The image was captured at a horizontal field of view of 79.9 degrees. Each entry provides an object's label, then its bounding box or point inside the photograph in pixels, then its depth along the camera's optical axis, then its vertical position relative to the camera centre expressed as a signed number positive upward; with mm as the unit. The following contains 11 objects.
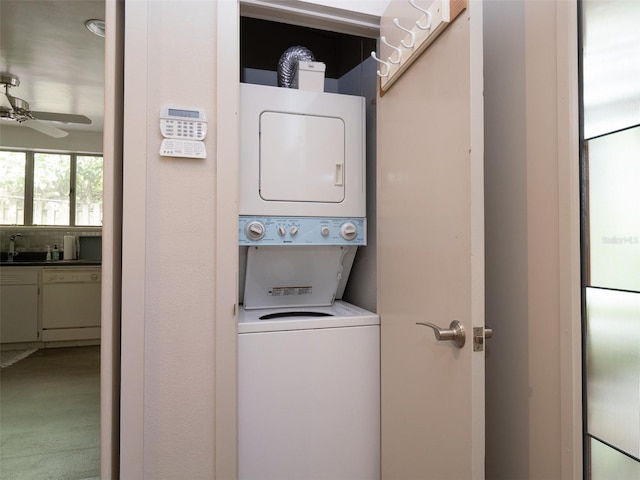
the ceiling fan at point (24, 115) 3410 +1217
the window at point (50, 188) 4891 +724
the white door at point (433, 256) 1025 -38
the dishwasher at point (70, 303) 4438 -706
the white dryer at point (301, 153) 1721 +426
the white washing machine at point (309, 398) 1530 -644
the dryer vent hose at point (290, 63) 2018 +965
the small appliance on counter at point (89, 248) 5098 -59
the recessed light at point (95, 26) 2664 +1552
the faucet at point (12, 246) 4789 -32
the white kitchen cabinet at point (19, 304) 4301 -685
